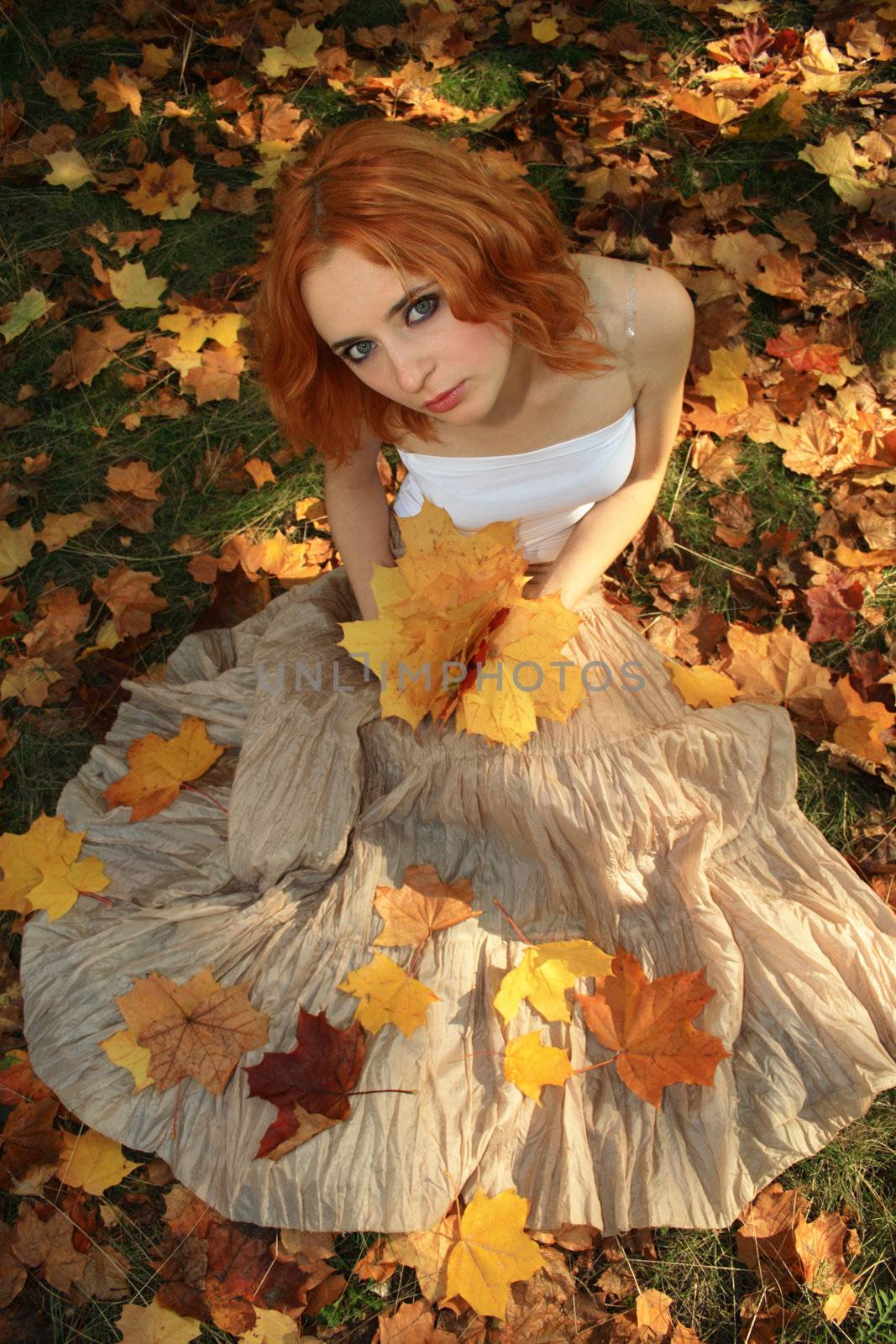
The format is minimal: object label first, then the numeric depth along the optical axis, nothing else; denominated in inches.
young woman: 59.6
